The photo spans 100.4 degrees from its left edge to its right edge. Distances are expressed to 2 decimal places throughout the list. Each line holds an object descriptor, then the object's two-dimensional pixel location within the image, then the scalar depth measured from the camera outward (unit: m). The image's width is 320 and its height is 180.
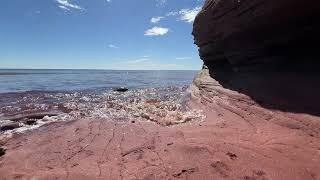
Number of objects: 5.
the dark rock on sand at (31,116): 4.66
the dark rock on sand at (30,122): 4.31
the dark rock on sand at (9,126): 4.02
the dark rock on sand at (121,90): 10.66
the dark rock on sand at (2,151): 2.85
